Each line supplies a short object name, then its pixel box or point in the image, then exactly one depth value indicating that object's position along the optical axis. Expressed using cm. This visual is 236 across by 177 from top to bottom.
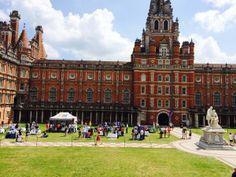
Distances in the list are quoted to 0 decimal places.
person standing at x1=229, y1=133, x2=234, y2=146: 2436
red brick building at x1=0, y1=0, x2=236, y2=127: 4771
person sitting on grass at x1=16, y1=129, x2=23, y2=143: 2370
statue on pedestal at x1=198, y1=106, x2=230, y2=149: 2204
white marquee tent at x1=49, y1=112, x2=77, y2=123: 3374
